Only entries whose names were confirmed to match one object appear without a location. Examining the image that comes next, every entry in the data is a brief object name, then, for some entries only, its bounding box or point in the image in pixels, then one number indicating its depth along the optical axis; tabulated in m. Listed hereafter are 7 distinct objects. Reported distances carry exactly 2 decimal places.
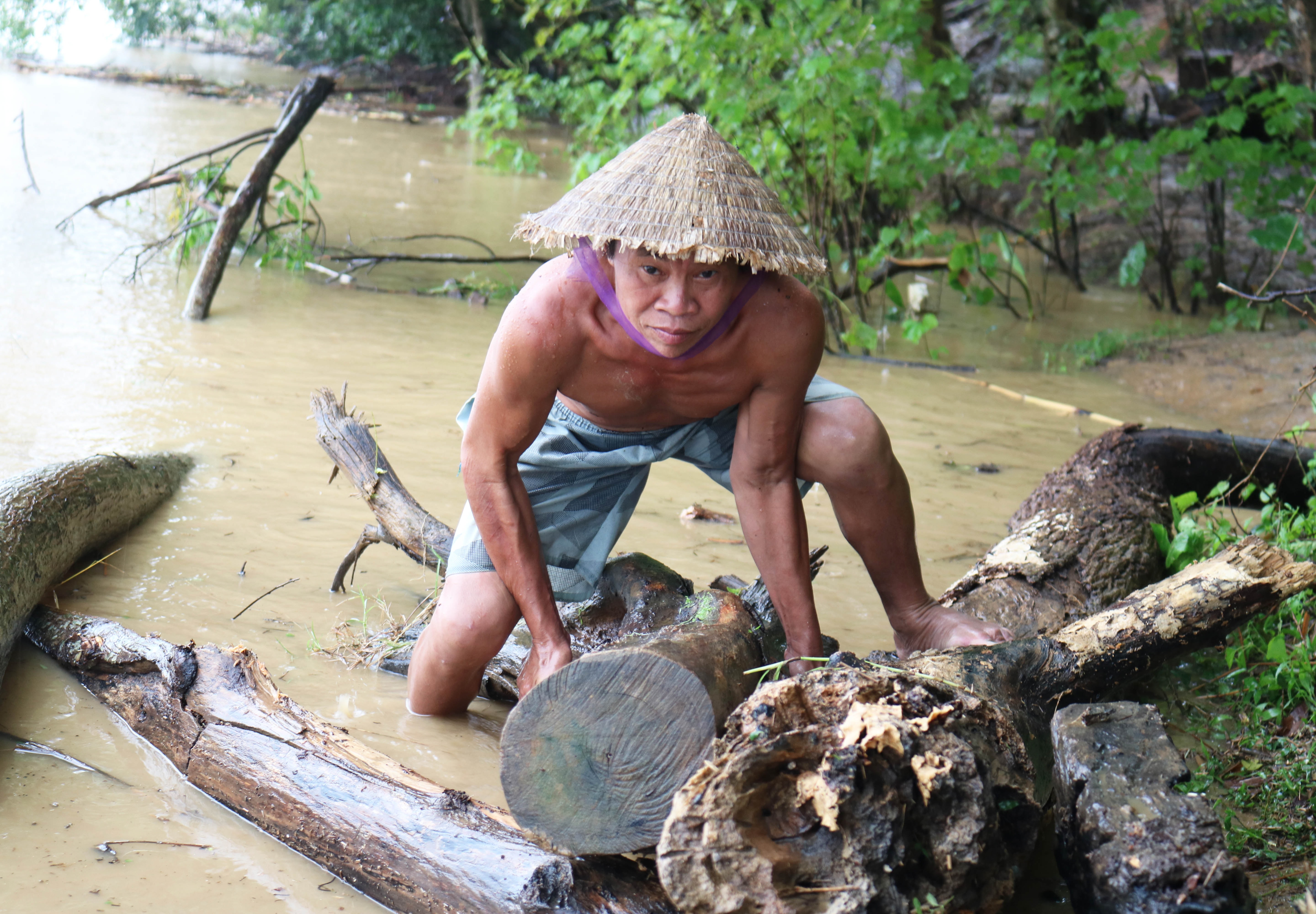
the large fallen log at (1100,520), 2.85
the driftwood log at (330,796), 1.76
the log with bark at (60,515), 2.61
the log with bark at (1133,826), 1.58
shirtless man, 2.28
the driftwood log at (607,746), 1.75
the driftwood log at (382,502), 3.08
